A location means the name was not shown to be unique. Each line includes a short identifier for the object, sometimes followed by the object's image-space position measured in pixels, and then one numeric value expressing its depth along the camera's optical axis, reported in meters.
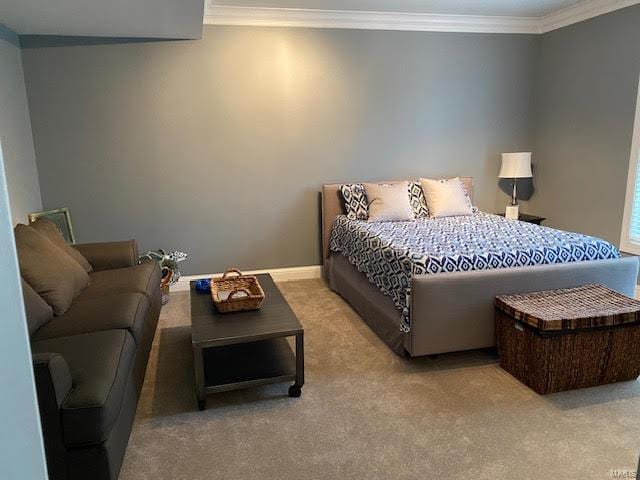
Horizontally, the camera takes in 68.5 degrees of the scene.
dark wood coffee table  2.36
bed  2.78
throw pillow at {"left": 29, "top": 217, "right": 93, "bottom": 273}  3.02
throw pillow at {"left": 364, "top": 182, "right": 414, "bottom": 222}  4.18
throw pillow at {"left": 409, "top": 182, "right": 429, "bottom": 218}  4.41
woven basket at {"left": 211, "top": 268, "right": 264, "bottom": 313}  2.64
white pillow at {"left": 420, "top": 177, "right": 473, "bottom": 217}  4.35
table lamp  4.66
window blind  3.87
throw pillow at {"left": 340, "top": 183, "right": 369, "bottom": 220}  4.30
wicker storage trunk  2.47
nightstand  4.71
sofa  1.66
